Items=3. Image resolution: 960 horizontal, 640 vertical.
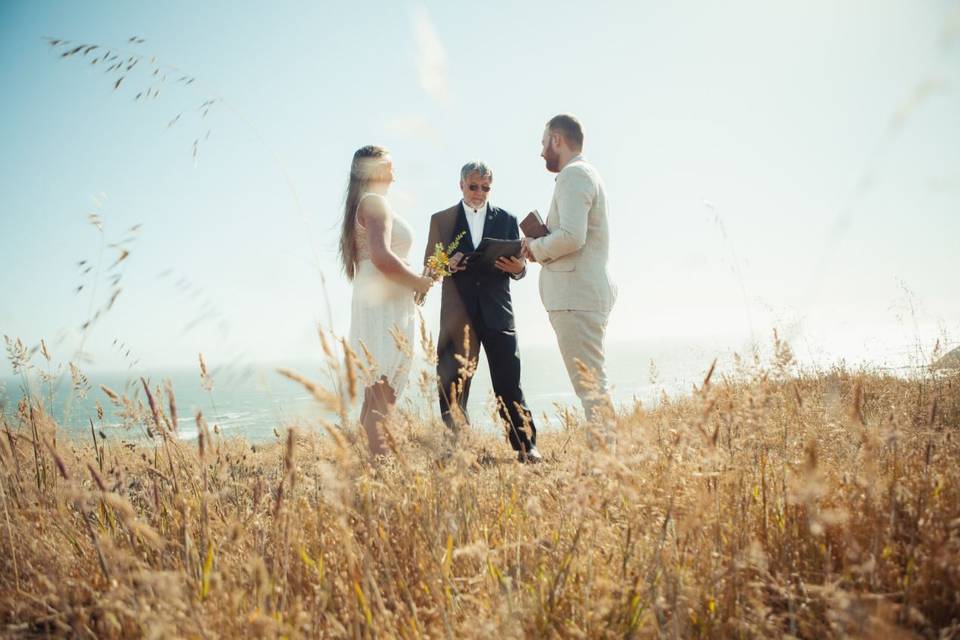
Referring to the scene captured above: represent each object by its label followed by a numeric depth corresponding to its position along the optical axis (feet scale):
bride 11.68
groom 11.35
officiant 14.73
